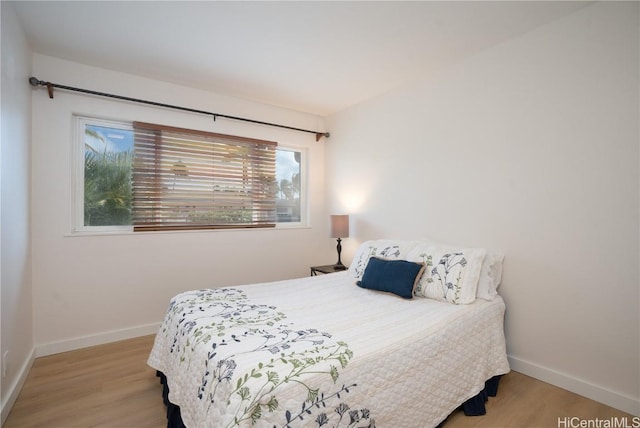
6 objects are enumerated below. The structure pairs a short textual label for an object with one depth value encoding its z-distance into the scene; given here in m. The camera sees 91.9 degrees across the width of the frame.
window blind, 3.04
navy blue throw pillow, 2.29
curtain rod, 2.48
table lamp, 3.63
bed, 1.22
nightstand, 3.62
